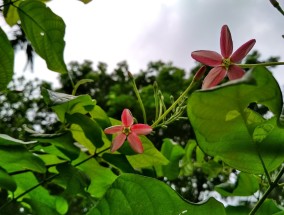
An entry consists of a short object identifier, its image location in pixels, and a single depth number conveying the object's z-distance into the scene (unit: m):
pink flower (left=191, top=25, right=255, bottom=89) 0.46
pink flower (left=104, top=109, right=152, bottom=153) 0.57
